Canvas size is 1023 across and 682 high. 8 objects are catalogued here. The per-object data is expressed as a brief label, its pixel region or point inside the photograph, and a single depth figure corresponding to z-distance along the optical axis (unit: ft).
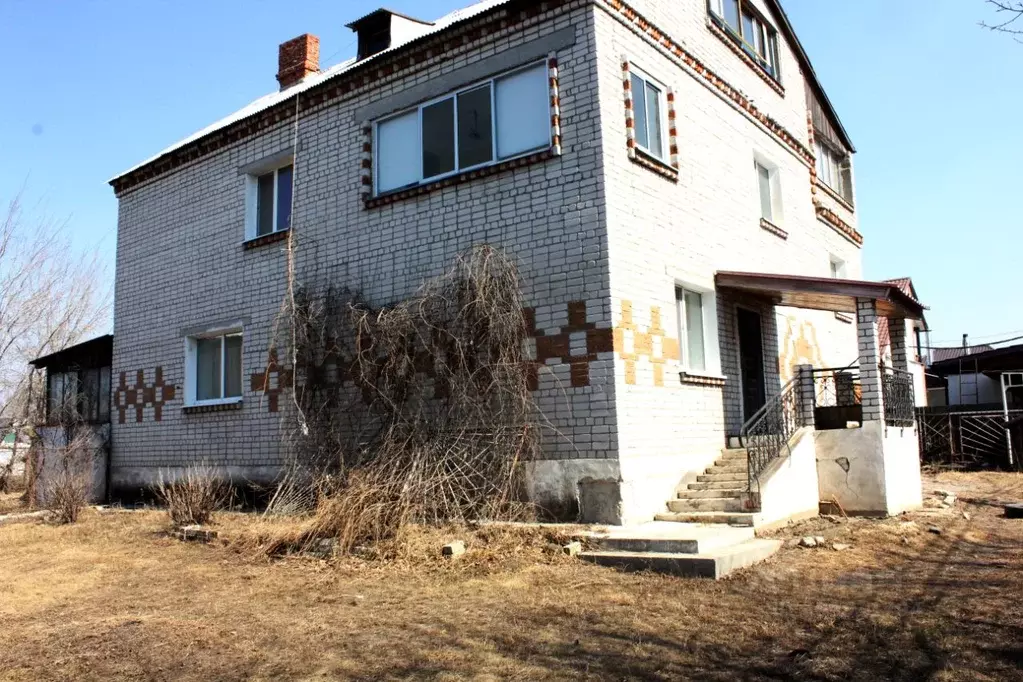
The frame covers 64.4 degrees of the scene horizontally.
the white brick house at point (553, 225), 32.09
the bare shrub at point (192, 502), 34.76
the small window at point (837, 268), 60.95
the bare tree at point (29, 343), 61.16
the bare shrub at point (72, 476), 40.01
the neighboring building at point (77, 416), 49.11
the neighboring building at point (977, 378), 93.78
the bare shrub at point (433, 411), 30.58
